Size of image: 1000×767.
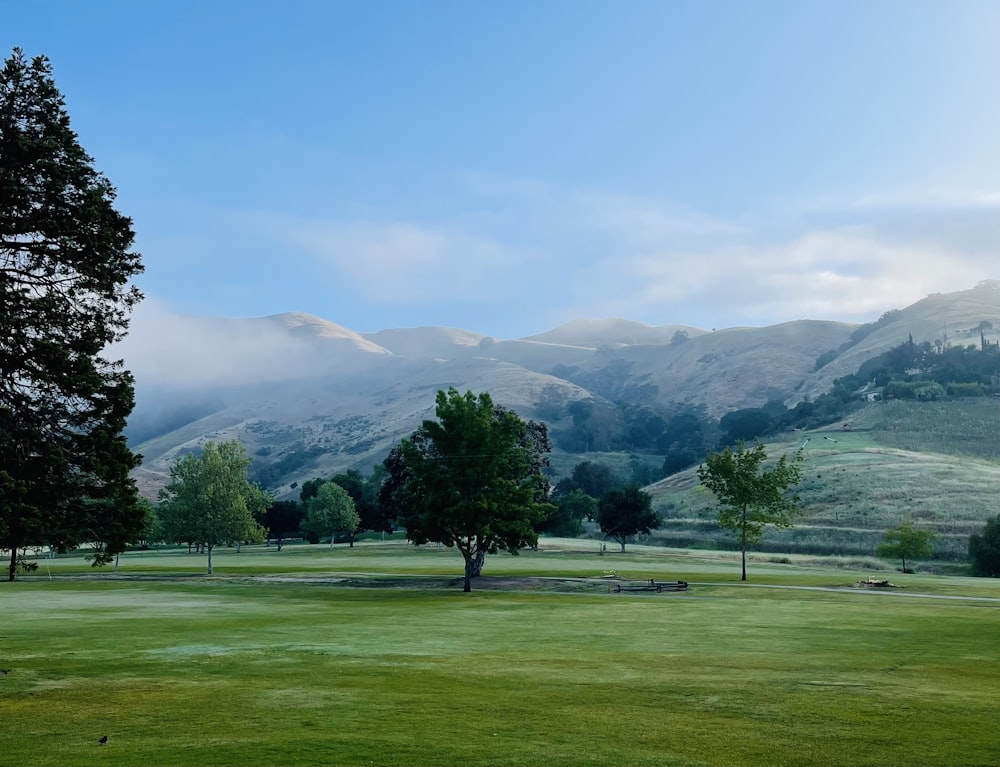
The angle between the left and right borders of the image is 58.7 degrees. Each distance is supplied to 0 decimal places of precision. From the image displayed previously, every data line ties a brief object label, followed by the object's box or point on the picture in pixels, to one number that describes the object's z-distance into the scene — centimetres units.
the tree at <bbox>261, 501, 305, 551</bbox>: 17562
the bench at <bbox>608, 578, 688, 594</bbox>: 5987
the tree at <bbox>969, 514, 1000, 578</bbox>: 9094
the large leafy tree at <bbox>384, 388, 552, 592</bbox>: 6450
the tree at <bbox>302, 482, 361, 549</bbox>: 14425
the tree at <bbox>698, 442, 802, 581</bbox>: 7769
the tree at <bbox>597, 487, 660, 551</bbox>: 12681
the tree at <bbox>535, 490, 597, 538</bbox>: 16300
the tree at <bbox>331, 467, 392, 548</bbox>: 15690
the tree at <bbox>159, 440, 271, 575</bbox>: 9588
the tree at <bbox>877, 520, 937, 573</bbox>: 8962
